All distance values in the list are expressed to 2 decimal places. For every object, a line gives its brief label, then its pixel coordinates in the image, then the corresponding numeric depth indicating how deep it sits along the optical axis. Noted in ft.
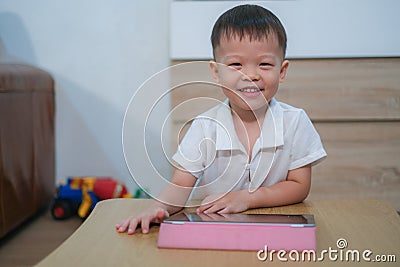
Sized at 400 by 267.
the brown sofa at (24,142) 4.64
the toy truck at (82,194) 5.49
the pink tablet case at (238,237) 1.99
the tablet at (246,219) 2.09
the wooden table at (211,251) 1.89
